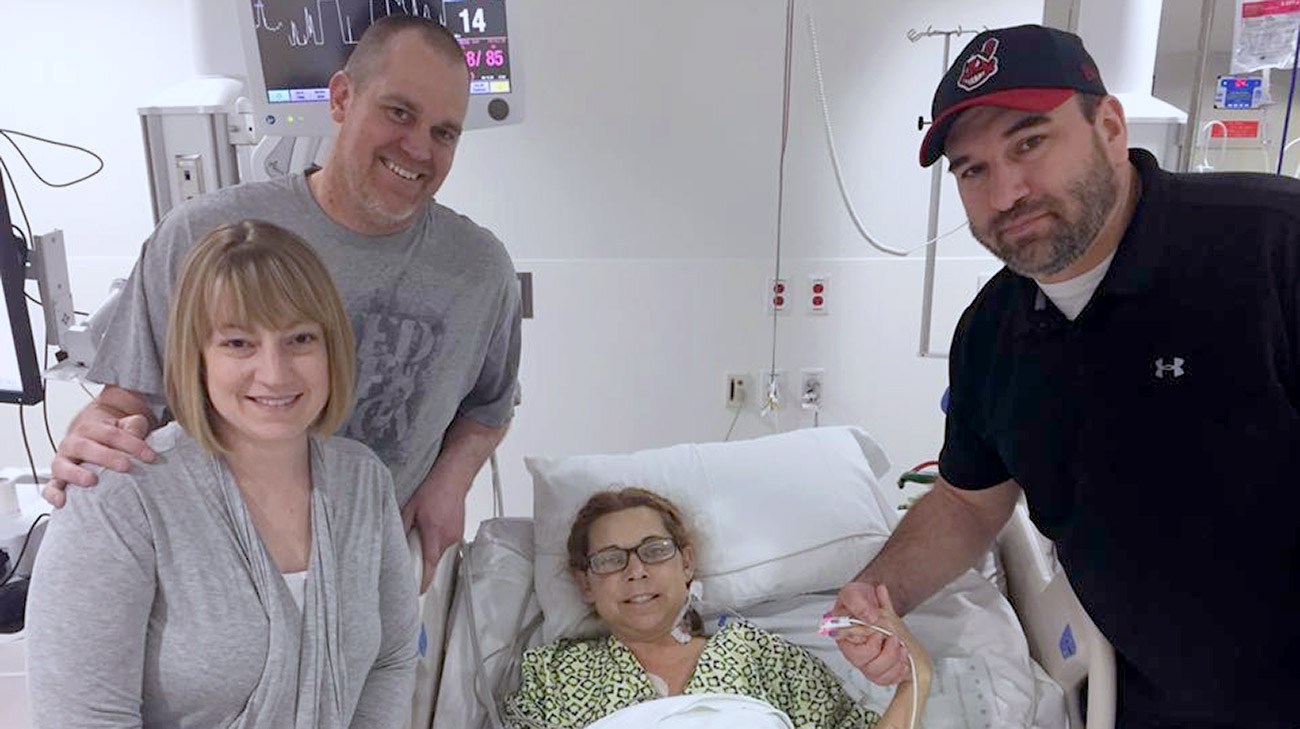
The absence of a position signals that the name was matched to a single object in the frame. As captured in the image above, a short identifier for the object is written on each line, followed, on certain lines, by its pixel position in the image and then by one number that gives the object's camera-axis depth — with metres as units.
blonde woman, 0.97
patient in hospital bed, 1.52
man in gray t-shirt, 1.30
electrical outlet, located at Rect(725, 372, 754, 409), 3.07
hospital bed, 1.51
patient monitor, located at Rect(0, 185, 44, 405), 1.48
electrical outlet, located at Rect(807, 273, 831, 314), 3.00
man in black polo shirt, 1.13
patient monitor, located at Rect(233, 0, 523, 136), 1.69
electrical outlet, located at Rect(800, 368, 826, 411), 3.08
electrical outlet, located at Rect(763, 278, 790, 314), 2.99
